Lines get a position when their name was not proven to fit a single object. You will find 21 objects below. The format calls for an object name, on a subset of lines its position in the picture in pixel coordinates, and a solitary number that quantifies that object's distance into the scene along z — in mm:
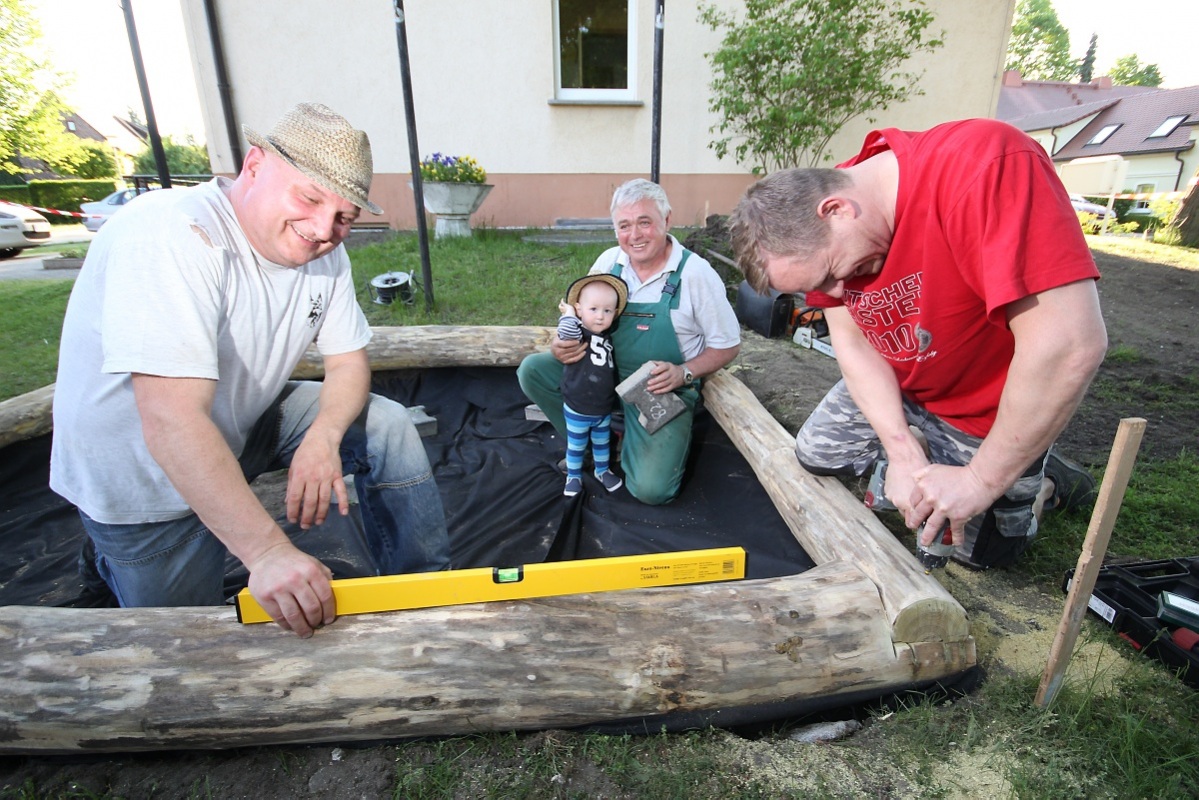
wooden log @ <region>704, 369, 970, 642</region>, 1602
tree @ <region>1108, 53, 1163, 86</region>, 49438
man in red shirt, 1274
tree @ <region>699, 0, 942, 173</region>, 6883
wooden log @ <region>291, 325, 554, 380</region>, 3764
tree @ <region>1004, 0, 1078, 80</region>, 42719
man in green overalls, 2816
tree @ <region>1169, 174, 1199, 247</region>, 9711
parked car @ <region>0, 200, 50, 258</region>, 13078
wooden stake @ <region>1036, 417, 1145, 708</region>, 1242
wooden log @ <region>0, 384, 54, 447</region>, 2971
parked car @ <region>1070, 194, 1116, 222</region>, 16259
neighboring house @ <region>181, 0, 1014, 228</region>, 7516
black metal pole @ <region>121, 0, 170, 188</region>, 4624
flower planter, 6926
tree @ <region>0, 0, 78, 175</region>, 21594
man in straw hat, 1343
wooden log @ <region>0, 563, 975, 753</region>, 1383
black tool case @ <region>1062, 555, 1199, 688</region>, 1678
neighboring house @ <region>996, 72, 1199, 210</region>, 25016
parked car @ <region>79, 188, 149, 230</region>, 14570
